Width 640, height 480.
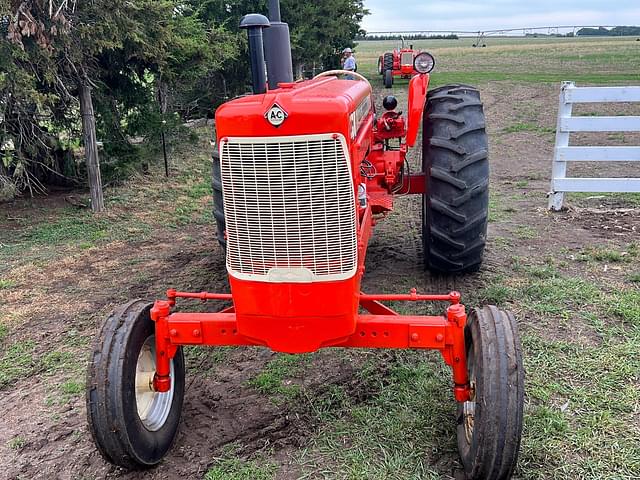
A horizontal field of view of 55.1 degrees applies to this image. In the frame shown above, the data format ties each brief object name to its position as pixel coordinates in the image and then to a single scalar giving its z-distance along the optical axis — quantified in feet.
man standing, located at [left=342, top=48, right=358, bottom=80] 51.07
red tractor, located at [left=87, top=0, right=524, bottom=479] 8.88
